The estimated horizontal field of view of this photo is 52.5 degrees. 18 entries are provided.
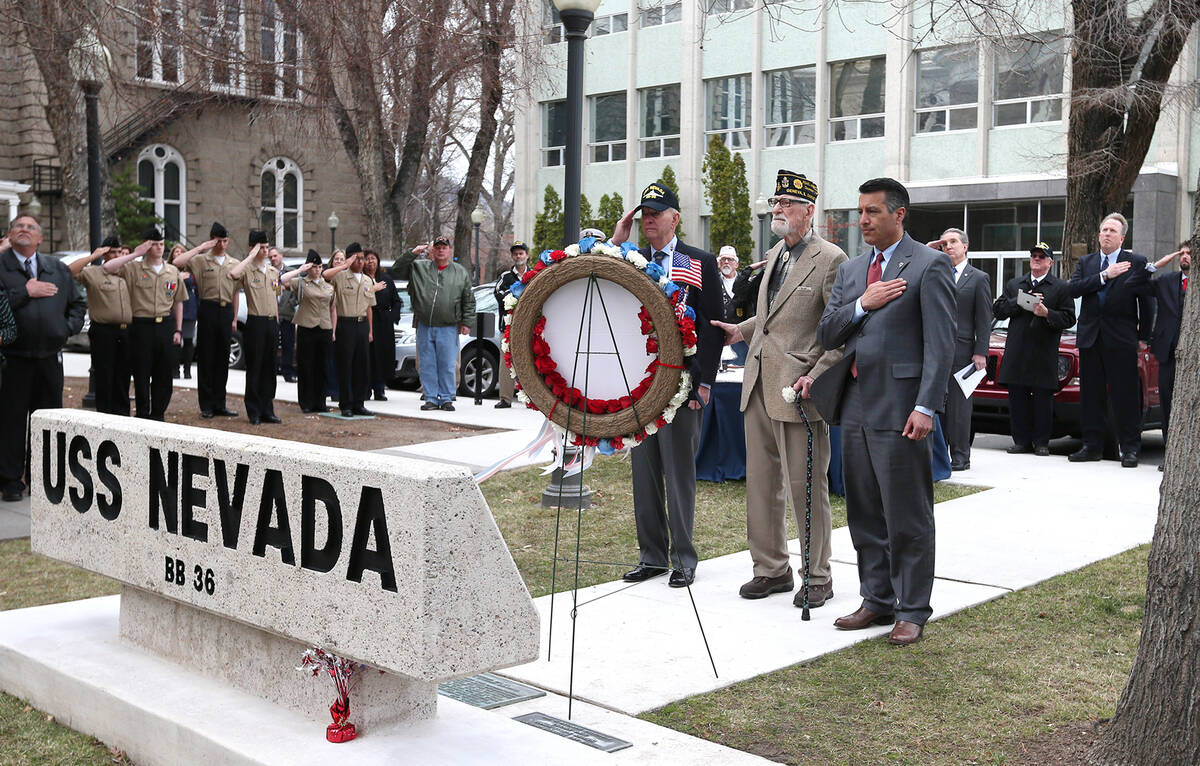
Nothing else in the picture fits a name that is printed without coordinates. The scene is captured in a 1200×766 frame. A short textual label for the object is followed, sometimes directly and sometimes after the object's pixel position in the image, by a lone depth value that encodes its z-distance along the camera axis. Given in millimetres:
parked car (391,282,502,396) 18141
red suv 12539
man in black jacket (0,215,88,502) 9625
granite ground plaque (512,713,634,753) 4438
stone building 24750
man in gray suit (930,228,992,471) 10141
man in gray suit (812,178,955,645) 5793
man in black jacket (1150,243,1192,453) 11562
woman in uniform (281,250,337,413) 15766
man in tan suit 6668
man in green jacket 15977
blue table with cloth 10547
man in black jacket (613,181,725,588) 6531
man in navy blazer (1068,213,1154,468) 11969
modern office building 30312
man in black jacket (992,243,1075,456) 12352
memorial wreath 5359
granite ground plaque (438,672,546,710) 5008
